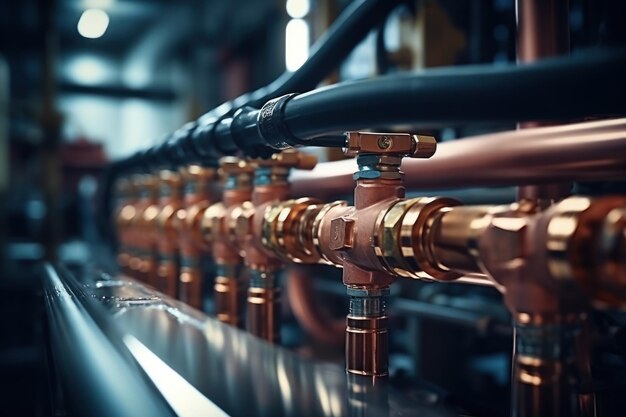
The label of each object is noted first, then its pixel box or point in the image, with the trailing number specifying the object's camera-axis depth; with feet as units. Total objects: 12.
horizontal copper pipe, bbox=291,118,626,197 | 1.36
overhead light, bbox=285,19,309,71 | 5.18
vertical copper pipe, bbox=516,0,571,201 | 1.49
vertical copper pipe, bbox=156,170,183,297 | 2.86
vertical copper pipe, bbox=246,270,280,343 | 1.98
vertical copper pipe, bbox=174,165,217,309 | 2.67
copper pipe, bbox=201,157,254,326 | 2.14
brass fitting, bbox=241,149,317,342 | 1.90
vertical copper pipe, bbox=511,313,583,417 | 0.95
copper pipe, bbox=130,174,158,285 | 3.22
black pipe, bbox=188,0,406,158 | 2.08
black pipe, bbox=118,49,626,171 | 0.87
